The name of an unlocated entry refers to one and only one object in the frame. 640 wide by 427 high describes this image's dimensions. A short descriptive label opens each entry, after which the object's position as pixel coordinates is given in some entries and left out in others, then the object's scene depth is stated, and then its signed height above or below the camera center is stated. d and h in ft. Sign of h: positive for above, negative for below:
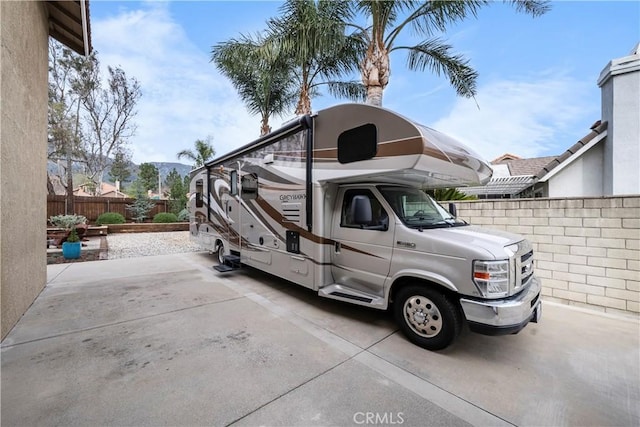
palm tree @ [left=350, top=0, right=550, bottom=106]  22.84 +16.06
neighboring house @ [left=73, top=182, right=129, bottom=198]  80.67 +6.22
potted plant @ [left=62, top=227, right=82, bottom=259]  27.02 -3.79
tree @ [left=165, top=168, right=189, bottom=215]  65.40 +3.10
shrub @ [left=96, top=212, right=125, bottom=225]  51.97 -1.96
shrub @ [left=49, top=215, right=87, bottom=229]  37.34 -1.71
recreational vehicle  9.73 -0.91
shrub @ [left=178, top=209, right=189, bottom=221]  60.53 -1.54
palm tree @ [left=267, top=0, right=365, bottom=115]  25.03 +16.95
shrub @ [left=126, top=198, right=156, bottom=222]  60.95 +0.15
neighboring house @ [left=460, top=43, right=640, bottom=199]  21.98 +5.14
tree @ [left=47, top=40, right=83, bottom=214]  52.70 +18.43
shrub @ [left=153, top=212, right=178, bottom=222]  57.36 -1.70
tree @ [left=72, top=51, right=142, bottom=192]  70.38 +25.30
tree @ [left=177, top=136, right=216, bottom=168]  69.10 +14.12
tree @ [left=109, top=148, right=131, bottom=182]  87.63 +14.73
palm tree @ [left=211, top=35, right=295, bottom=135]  30.27 +17.22
